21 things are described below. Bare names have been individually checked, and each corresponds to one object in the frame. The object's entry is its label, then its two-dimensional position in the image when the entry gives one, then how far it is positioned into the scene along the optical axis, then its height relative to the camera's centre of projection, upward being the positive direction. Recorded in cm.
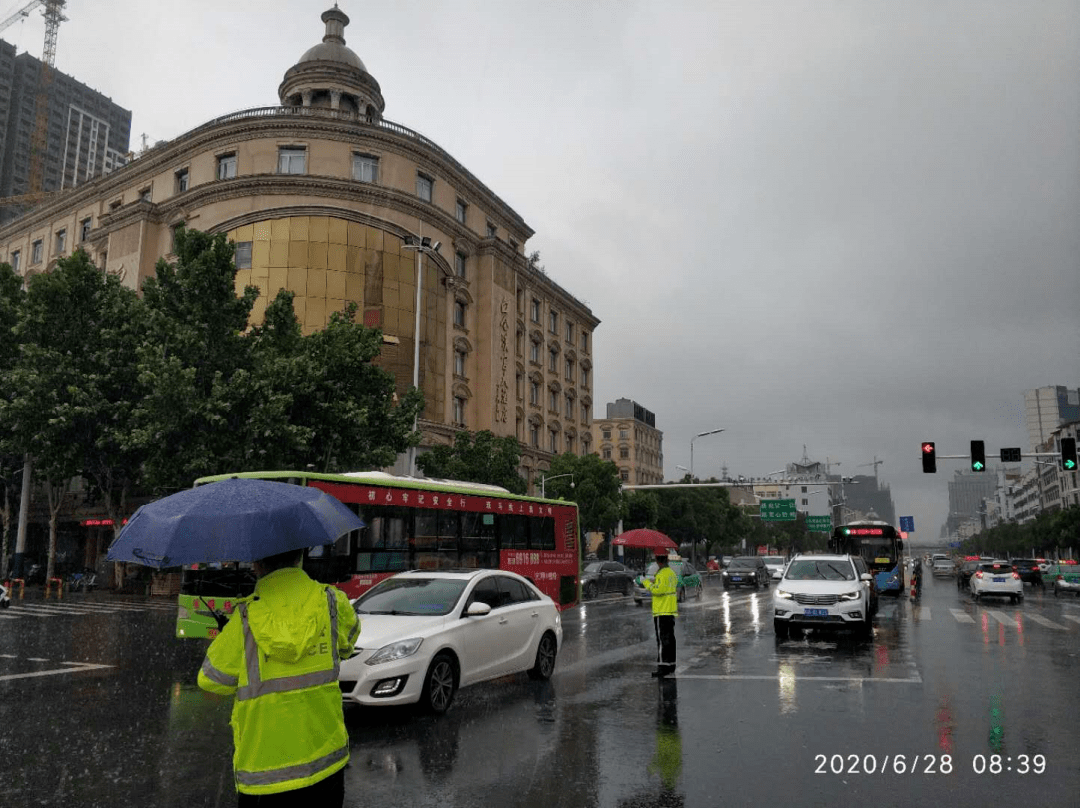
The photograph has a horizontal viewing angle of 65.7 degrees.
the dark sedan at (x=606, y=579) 3275 -158
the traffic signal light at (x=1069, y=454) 2506 +251
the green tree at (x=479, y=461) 4062 +385
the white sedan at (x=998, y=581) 2855 -144
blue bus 3234 -35
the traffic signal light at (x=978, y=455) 2692 +267
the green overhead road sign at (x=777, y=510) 6538 +228
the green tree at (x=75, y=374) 2725 +547
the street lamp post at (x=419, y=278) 3147 +1037
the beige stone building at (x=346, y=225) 4122 +1680
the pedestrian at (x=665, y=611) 1152 -98
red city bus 1444 +14
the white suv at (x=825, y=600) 1549 -114
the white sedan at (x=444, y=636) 834 -107
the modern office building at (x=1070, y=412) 17015 +2635
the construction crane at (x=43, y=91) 14100 +7961
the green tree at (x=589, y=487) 5028 +315
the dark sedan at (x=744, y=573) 4062 -162
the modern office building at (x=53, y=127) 14400 +7463
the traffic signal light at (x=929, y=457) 2784 +272
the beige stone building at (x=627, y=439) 10588 +1272
